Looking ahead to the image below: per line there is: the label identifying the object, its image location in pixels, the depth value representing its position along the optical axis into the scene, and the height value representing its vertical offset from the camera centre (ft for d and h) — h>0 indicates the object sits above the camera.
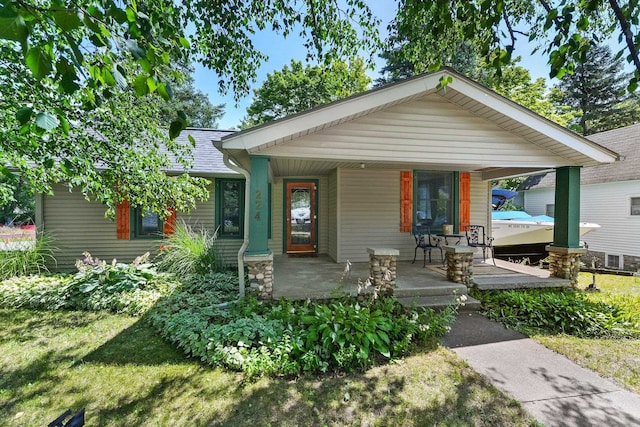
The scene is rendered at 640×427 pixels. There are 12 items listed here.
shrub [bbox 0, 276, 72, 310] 15.74 -4.80
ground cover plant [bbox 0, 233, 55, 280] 19.25 -3.52
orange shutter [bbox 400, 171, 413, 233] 24.66 +0.84
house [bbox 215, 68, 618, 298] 14.39 +3.33
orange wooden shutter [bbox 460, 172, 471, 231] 25.26 +0.96
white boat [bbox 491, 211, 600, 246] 31.22 -2.42
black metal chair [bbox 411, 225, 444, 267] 23.04 -2.22
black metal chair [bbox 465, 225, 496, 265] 23.76 -2.10
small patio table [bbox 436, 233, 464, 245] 22.19 -2.30
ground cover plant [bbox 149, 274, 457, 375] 10.07 -4.92
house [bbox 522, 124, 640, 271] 35.94 +0.85
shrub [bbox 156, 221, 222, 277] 20.22 -3.33
